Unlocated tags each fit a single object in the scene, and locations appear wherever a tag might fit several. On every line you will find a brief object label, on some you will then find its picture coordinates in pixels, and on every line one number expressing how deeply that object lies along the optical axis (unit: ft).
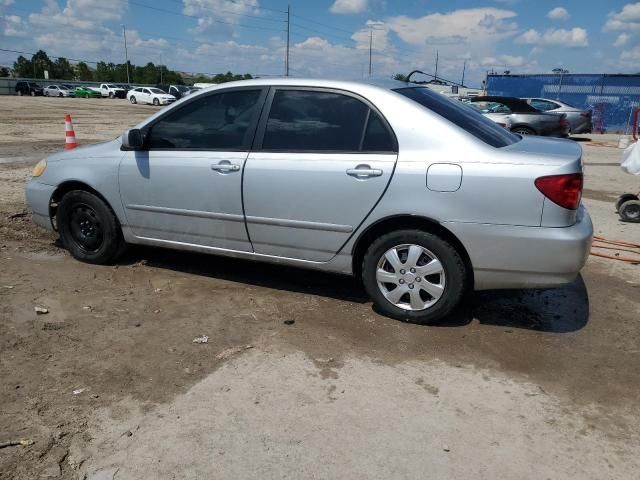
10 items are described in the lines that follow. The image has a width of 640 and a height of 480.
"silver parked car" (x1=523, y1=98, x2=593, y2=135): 64.03
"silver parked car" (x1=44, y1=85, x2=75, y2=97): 184.17
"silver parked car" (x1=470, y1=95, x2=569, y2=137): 53.83
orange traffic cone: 26.86
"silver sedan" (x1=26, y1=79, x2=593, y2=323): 11.08
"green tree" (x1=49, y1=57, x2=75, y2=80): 287.42
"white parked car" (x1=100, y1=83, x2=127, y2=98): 194.59
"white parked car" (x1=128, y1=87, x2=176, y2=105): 155.63
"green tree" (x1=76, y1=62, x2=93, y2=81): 307.37
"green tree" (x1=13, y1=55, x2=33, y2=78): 269.44
